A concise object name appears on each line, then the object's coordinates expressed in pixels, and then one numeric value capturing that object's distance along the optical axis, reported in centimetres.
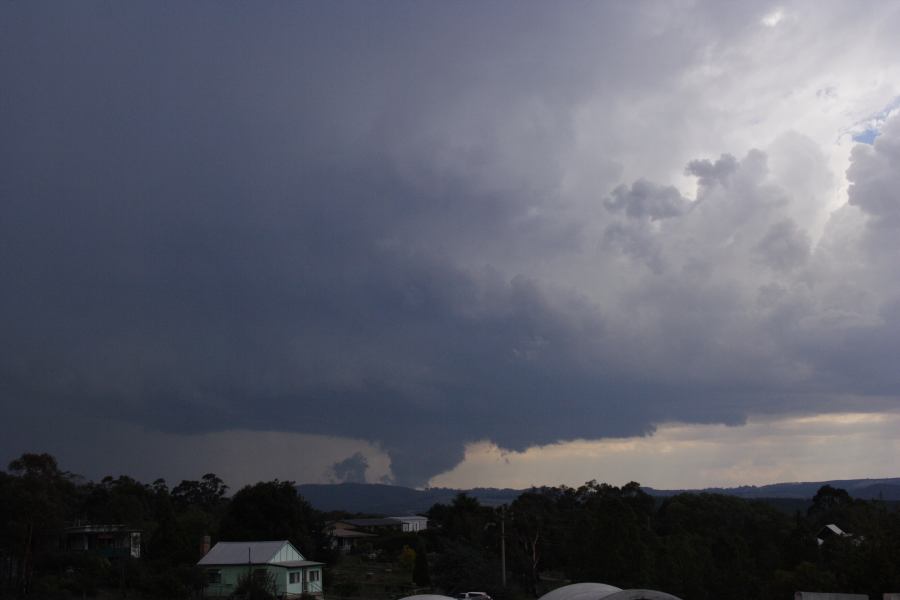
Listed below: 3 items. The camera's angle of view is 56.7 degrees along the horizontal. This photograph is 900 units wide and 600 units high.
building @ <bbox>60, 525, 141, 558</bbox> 7469
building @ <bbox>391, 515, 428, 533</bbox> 14575
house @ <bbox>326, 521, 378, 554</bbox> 10638
